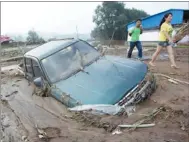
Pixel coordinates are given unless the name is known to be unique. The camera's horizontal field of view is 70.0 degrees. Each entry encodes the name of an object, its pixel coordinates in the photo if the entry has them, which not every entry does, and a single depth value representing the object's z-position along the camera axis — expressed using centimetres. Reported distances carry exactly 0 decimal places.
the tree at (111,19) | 2647
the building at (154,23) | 1360
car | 231
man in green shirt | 505
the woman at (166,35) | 408
